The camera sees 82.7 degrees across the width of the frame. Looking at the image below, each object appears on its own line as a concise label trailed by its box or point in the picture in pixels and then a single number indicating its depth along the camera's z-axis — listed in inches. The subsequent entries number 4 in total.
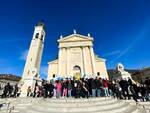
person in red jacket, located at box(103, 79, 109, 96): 279.5
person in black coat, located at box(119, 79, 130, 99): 257.4
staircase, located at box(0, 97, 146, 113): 175.9
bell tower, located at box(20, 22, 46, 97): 860.5
